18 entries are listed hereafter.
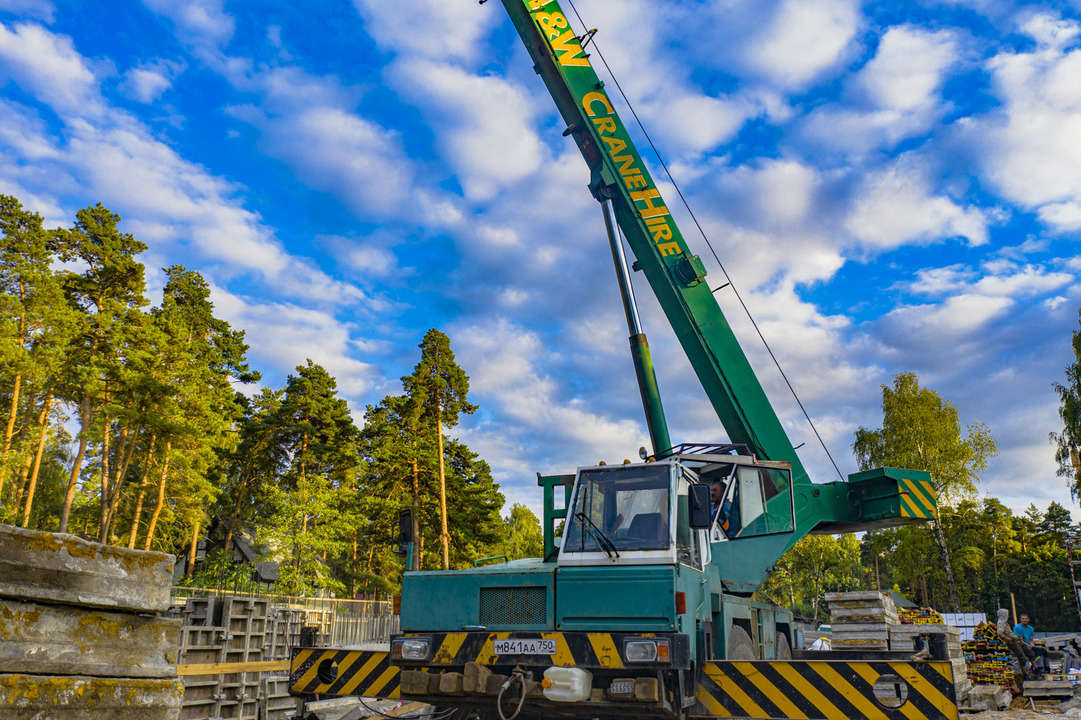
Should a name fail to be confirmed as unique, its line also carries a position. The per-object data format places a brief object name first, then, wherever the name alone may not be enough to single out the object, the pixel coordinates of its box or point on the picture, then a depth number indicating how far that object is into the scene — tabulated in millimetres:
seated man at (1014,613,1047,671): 16531
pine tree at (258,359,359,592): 33188
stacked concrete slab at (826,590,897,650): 12086
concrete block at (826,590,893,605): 12225
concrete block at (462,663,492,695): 6351
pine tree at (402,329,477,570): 39844
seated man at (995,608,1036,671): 15531
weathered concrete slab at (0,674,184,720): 2438
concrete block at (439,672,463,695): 6453
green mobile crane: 6223
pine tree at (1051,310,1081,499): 33312
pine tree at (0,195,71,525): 28062
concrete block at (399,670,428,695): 6652
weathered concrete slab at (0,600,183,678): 2479
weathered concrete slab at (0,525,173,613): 2502
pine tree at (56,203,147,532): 31797
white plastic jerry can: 6102
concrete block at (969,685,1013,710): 13430
